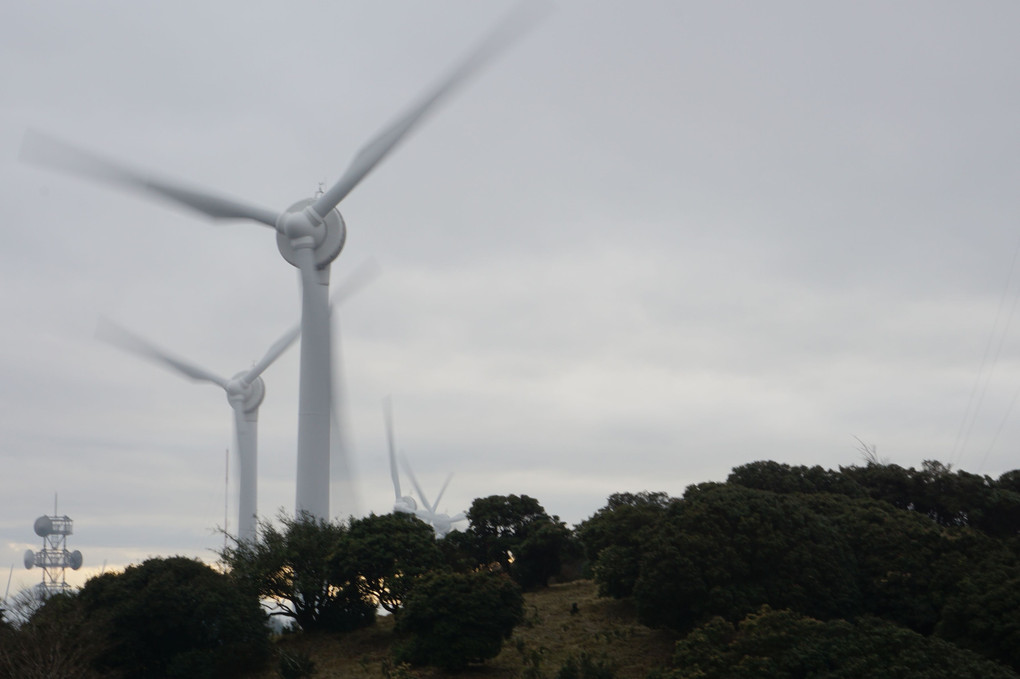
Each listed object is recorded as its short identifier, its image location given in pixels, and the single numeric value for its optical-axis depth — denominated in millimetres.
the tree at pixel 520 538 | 72000
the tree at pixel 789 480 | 70312
